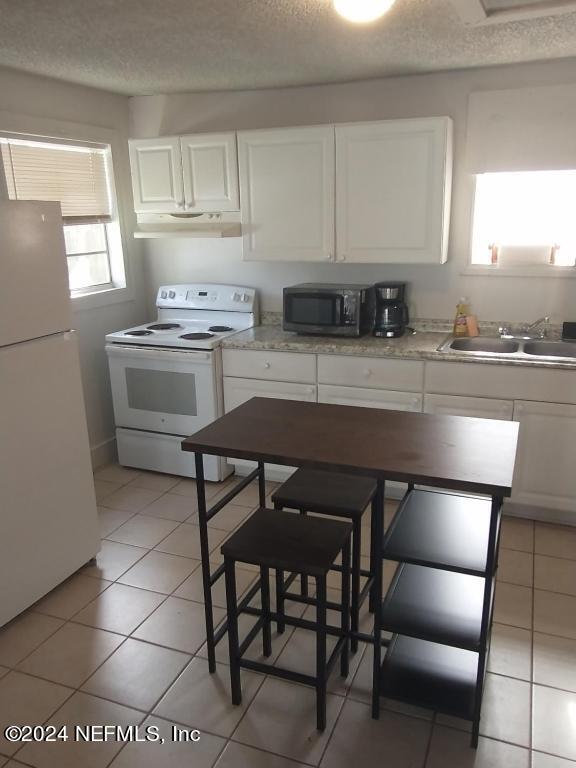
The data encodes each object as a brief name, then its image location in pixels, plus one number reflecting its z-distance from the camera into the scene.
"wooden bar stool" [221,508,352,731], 1.80
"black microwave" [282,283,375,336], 3.34
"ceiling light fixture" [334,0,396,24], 1.77
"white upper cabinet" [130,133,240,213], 3.44
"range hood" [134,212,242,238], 3.54
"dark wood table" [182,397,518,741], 1.66
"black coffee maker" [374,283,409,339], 3.41
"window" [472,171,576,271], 3.21
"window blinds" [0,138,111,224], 3.16
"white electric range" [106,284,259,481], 3.48
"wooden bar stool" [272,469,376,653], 2.07
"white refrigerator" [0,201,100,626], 2.27
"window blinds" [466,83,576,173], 3.01
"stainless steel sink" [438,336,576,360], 3.14
